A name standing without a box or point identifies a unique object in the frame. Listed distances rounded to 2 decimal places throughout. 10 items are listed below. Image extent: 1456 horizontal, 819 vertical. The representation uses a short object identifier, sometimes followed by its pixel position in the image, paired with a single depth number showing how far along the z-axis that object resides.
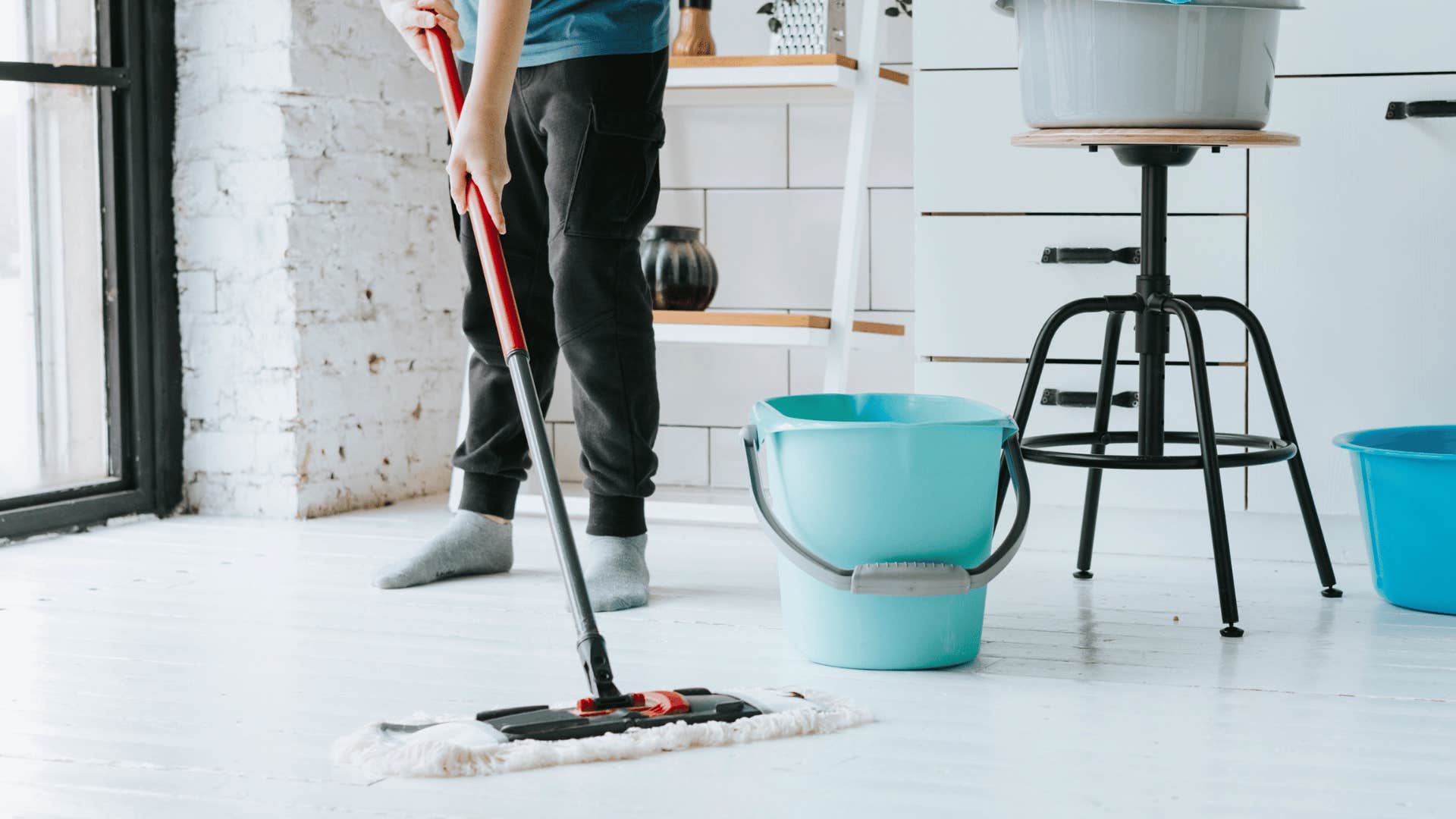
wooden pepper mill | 2.49
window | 2.37
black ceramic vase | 2.47
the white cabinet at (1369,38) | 2.00
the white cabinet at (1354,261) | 2.02
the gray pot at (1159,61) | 1.65
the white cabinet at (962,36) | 2.14
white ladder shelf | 2.33
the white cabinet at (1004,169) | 2.09
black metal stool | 1.69
